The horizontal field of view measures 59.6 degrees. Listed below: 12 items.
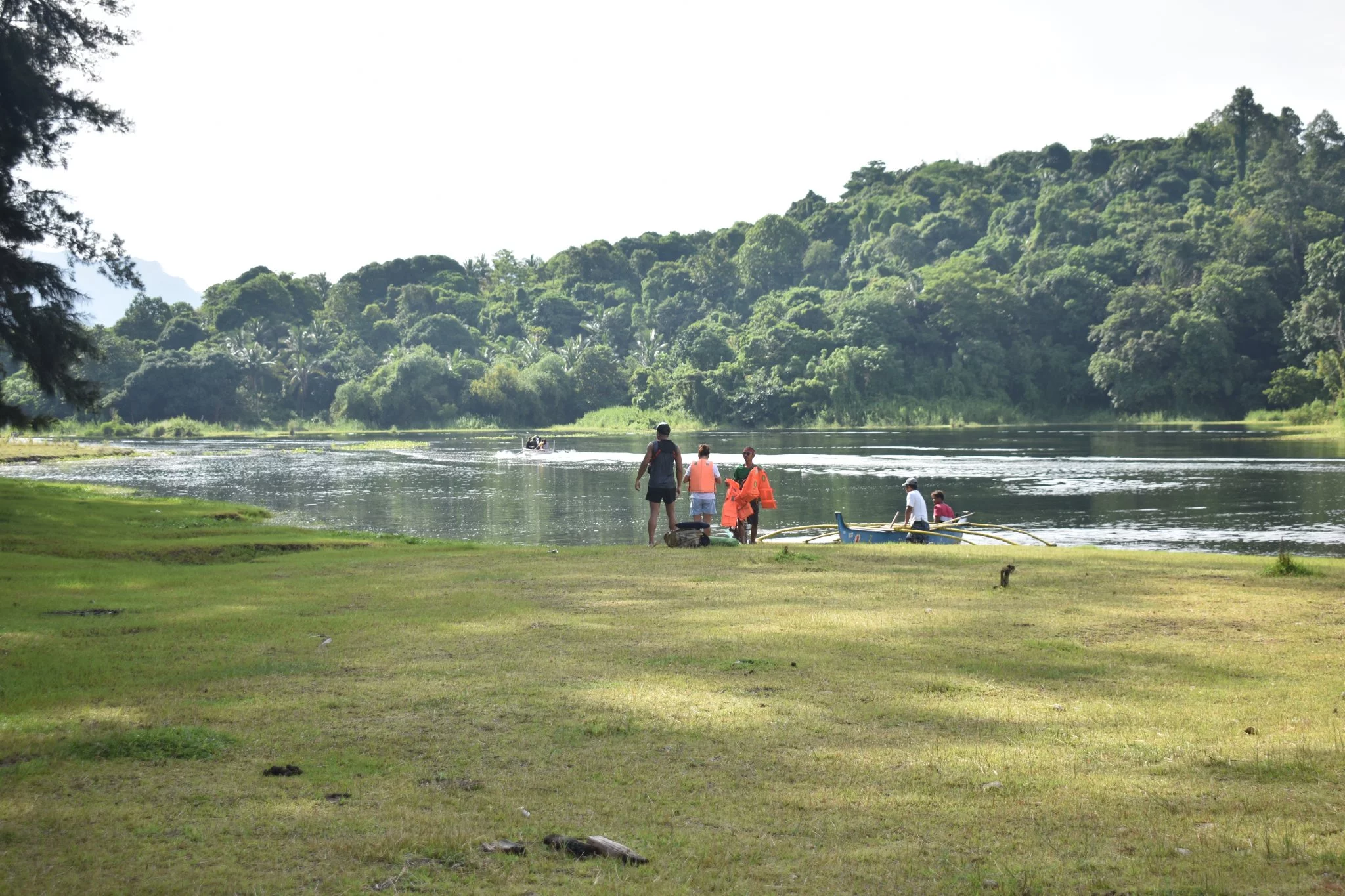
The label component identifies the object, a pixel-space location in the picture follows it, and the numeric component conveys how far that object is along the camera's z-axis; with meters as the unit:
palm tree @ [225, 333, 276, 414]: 146.12
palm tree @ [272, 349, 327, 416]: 152.50
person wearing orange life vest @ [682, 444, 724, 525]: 21.77
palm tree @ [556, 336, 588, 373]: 149.00
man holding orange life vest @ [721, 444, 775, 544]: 22.25
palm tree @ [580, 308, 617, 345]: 168.75
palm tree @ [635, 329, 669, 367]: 154.25
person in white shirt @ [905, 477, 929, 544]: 23.38
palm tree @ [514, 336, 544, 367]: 154.88
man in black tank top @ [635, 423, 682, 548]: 21.09
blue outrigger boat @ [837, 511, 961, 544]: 23.95
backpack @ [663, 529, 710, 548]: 20.09
